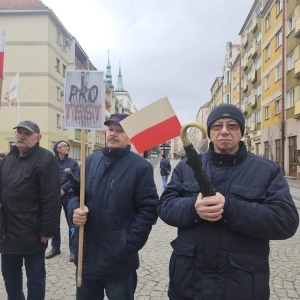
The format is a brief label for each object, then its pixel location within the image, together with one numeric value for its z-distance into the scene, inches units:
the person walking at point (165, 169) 569.0
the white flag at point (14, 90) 796.1
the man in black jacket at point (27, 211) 109.7
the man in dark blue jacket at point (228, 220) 67.3
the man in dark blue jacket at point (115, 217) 89.7
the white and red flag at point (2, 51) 141.1
